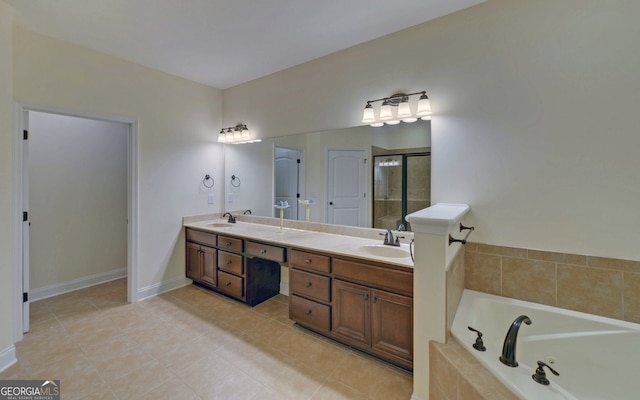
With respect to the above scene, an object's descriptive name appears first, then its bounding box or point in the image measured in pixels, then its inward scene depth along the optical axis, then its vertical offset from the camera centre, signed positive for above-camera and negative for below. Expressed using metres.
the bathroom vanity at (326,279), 1.80 -0.71
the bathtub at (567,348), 1.30 -0.83
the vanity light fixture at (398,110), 2.10 +0.77
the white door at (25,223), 2.29 -0.22
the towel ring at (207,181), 3.58 +0.25
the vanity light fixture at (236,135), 3.43 +0.88
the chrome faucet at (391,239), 2.25 -0.36
